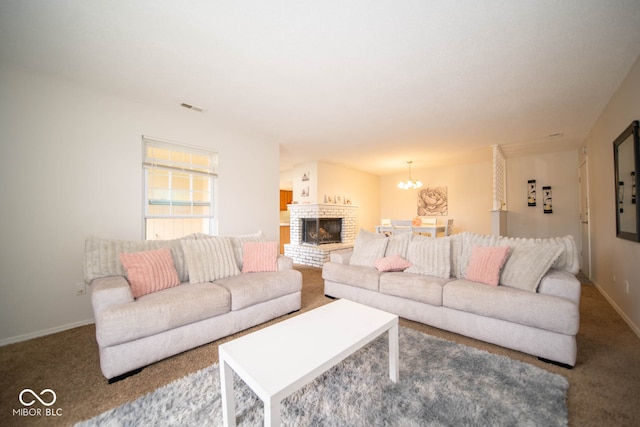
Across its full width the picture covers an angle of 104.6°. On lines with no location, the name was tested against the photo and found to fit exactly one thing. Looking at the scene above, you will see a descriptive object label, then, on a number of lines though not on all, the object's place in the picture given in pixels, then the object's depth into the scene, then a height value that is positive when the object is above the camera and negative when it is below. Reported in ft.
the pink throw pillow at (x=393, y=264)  9.32 -1.81
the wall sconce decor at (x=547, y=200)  17.43 +1.08
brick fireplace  17.87 -1.36
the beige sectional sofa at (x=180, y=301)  5.55 -2.24
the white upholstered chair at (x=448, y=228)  17.79 -0.88
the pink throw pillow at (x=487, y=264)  7.25 -1.46
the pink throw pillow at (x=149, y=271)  6.82 -1.55
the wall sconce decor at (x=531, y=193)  18.04 +1.64
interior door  14.03 -0.25
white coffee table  3.44 -2.31
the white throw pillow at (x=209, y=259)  8.12 -1.45
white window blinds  10.37 +1.26
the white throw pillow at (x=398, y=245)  9.91 -1.20
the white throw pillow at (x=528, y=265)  6.70 -1.41
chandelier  19.22 +2.49
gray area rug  4.22 -3.44
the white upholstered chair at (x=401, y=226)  16.84 -0.68
